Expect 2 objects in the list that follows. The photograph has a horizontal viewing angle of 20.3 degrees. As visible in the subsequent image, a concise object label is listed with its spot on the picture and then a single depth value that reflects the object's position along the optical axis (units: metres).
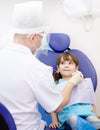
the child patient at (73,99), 2.12
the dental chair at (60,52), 2.48
